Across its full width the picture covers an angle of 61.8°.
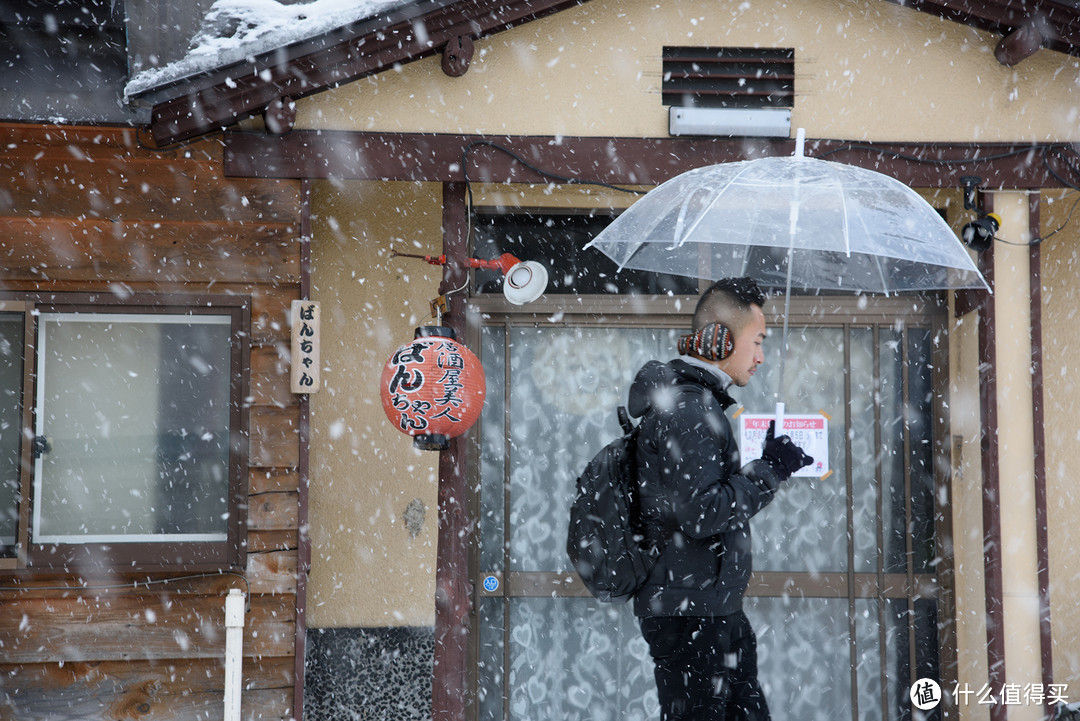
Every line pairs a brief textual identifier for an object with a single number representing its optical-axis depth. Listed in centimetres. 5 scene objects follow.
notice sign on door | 605
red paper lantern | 460
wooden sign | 509
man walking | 339
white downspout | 477
